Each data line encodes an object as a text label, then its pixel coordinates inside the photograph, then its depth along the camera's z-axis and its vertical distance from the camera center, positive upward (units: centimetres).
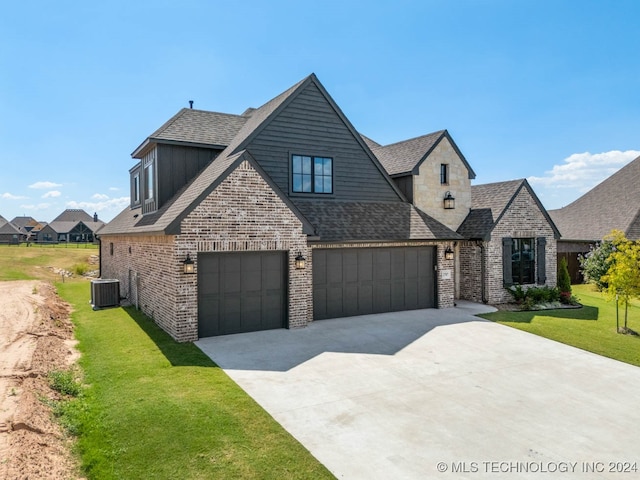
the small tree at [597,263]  2083 -128
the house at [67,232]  9344 +310
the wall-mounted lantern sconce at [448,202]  1739 +176
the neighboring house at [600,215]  2433 +176
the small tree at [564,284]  1705 -192
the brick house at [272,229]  1084 +45
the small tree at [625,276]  1193 -110
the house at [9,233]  7975 +254
